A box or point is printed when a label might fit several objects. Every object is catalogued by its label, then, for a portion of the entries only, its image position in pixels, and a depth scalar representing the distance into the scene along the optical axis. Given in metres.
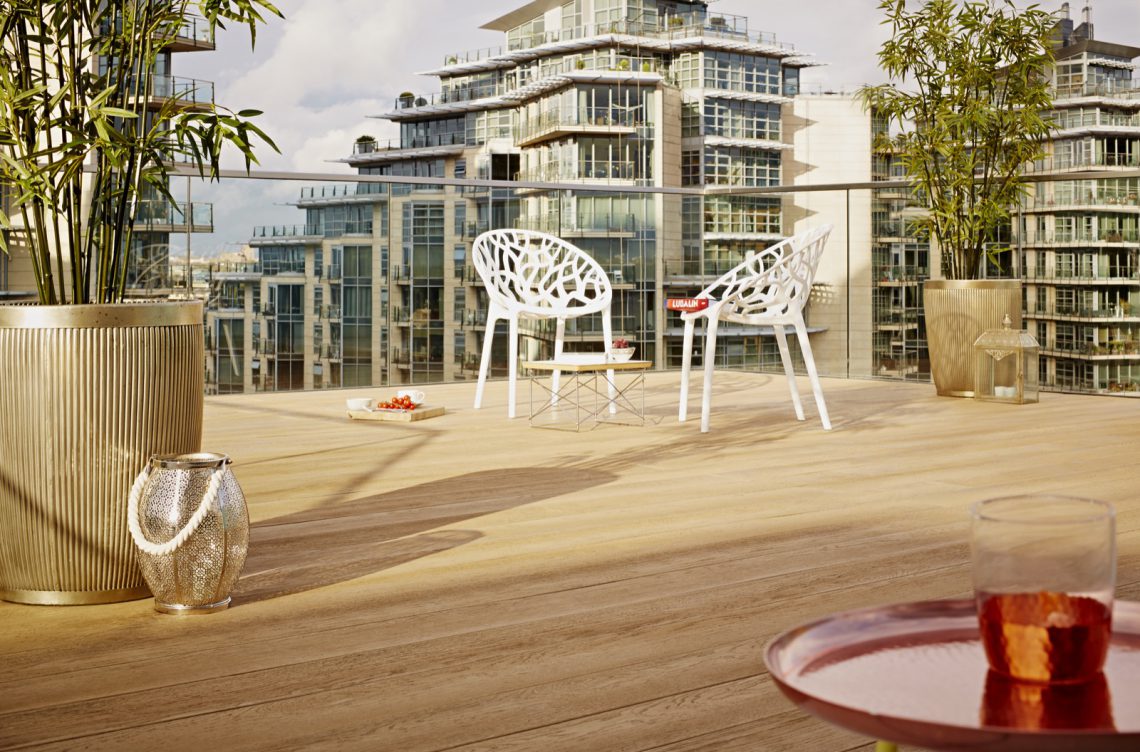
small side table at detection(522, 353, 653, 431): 4.41
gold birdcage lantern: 5.43
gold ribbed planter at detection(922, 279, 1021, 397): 5.53
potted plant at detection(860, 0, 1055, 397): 5.52
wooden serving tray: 4.70
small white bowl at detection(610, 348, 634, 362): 4.55
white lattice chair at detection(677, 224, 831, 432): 4.33
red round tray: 0.67
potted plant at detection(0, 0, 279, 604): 1.98
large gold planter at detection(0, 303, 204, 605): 1.98
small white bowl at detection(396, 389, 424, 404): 4.81
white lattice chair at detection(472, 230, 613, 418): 4.82
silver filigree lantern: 1.94
